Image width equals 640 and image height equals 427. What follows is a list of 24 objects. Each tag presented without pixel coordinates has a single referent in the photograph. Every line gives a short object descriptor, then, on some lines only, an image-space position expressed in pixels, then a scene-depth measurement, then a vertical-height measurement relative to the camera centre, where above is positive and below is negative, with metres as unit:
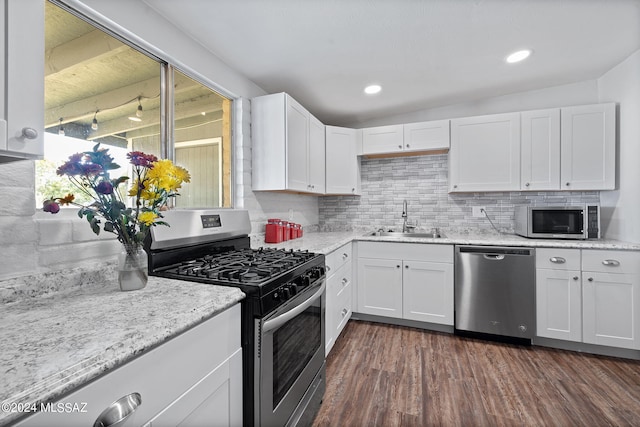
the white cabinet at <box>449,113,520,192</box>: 2.68 +0.58
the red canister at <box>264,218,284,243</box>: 2.35 -0.19
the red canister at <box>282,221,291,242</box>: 2.45 -0.19
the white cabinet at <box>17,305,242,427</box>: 0.55 -0.45
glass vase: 1.01 -0.22
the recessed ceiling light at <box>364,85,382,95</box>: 2.62 +1.20
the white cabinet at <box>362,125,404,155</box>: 3.09 +0.83
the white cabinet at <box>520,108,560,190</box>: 2.55 +0.58
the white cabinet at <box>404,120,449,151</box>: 2.91 +0.82
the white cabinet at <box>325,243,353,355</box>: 2.08 -0.71
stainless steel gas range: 1.03 -0.39
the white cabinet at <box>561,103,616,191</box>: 2.40 +0.57
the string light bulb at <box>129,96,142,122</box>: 1.55 +0.56
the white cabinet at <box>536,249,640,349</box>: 2.10 -0.70
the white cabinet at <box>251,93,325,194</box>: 2.26 +0.58
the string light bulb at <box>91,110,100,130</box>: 1.32 +0.43
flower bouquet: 0.98 +0.03
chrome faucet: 3.24 -0.06
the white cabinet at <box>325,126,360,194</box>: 3.09 +0.58
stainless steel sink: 2.97 -0.28
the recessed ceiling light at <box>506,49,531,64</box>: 2.10 +1.23
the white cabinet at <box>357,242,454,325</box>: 2.56 -0.70
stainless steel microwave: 2.32 -0.10
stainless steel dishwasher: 2.32 -0.72
